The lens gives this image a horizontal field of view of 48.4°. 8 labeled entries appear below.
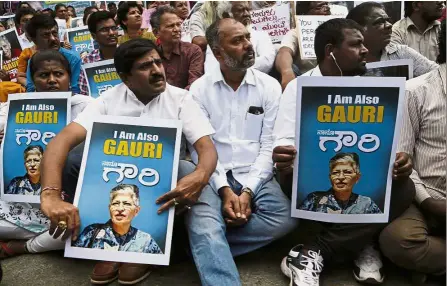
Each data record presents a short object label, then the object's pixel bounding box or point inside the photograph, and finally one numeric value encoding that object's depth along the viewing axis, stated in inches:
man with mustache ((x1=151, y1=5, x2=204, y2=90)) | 179.0
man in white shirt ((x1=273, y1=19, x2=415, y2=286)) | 96.3
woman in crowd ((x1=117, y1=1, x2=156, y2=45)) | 223.9
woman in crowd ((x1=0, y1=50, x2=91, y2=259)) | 115.2
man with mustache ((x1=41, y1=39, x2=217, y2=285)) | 95.3
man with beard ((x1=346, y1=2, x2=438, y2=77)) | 148.6
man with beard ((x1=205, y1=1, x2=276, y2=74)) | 168.1
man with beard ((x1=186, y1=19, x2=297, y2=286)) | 96.3
